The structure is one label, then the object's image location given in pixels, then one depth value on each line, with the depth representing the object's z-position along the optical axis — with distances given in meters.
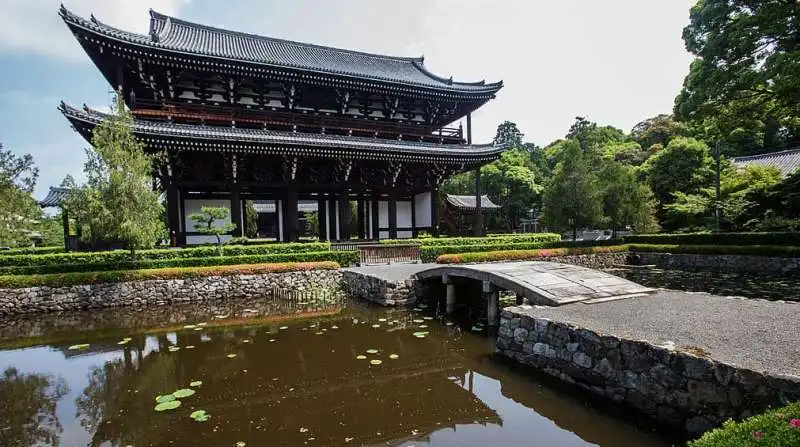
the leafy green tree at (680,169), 29.66
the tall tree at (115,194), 13.71
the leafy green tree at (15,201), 16.59
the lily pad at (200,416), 5.39
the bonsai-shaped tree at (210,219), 16.63
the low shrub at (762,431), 2.97
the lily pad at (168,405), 5.74
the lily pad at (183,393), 6.18
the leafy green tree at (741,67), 14.93
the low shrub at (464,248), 18.72
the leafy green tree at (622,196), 22.51
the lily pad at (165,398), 5.99
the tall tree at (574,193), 21.56
